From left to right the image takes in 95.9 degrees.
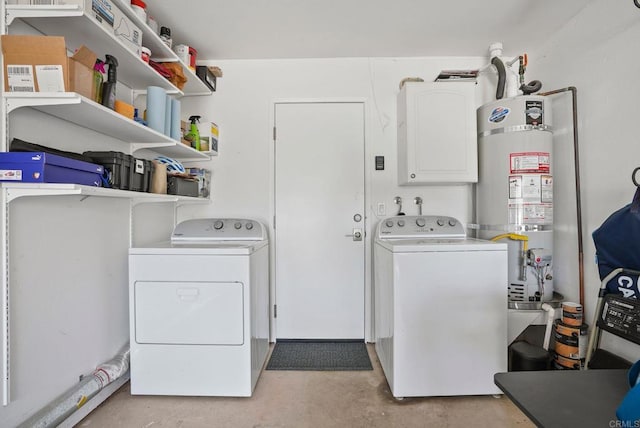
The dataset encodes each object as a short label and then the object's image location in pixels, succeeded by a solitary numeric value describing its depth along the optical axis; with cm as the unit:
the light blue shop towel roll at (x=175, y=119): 196
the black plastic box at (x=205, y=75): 228
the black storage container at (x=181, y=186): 193
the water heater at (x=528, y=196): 193
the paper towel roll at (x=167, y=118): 189
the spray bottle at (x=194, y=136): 223
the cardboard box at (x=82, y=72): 122
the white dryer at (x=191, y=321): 165
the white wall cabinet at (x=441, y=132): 215
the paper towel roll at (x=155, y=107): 177
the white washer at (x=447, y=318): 164
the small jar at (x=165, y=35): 190
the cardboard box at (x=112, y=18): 122
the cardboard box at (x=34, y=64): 113
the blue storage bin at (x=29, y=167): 111
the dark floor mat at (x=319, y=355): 207
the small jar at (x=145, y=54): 169
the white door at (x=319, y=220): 242
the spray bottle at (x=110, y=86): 141
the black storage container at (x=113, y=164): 141
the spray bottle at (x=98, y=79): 136
